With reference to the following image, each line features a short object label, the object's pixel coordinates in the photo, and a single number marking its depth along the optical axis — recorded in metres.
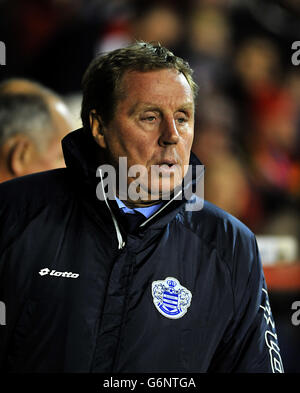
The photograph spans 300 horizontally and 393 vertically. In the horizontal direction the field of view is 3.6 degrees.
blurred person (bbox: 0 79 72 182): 9.22
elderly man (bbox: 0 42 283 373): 8.49
